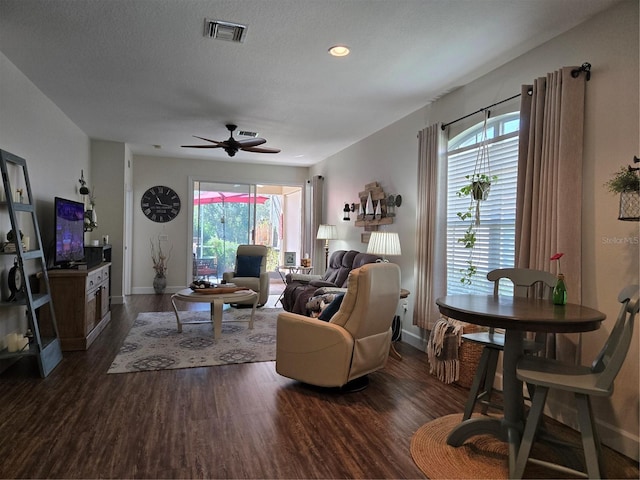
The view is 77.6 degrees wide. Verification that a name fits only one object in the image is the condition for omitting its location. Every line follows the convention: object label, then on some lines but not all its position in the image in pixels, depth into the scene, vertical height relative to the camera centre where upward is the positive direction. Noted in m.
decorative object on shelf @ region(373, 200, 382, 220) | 5.36 +0.22
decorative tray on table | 4.71 -0.76
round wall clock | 7.76 +0.41
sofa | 5.00 -0.79
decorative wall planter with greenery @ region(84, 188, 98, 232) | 5.58 +0.04
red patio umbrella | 8.16 +0.59
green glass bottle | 2.38 -0.37
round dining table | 1.92 -0.46
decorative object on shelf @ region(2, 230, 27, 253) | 3.32 -0.19
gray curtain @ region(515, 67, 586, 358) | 2.63 +0.38
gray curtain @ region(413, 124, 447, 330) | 4.05 -0.02
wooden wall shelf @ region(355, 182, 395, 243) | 5.28 +0.21
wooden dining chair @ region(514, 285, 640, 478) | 1.80 -0.71
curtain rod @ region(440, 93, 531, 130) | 3.27 +1.08
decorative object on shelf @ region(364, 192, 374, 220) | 5.55 +0.26
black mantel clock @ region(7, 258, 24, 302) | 3.44 -0.54
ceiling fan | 5.00 +1.03
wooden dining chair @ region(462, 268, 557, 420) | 2.49 -0.72
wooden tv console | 4.04 -0.84
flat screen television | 4.27 -0.11
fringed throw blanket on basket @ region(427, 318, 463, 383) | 3.37 -1.04
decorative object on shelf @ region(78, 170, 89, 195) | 5.66 +0.54
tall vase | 7.61 -1.12
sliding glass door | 8.19 +0.08
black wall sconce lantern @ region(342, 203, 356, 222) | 6.29 +0.30
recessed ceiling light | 3.09 +1.40
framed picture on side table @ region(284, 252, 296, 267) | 7.93 -0.62
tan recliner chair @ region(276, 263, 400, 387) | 2.91 -0.82
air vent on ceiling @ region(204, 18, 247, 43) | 2.78 +1.41
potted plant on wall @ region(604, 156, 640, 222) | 2.21 +0.24
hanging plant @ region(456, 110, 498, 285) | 3.50 +0.33
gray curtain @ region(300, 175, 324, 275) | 7.79 +0.19
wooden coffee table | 4.53 -0.85
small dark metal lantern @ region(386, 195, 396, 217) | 5.11 +0.30
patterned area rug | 3.74 -1.29
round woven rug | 2.09 -1.27
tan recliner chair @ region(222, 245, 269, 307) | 6.30 -0.81
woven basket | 3.28 -1.08
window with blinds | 3.35 +0.23
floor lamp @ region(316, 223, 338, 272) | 6.91 -0.08
